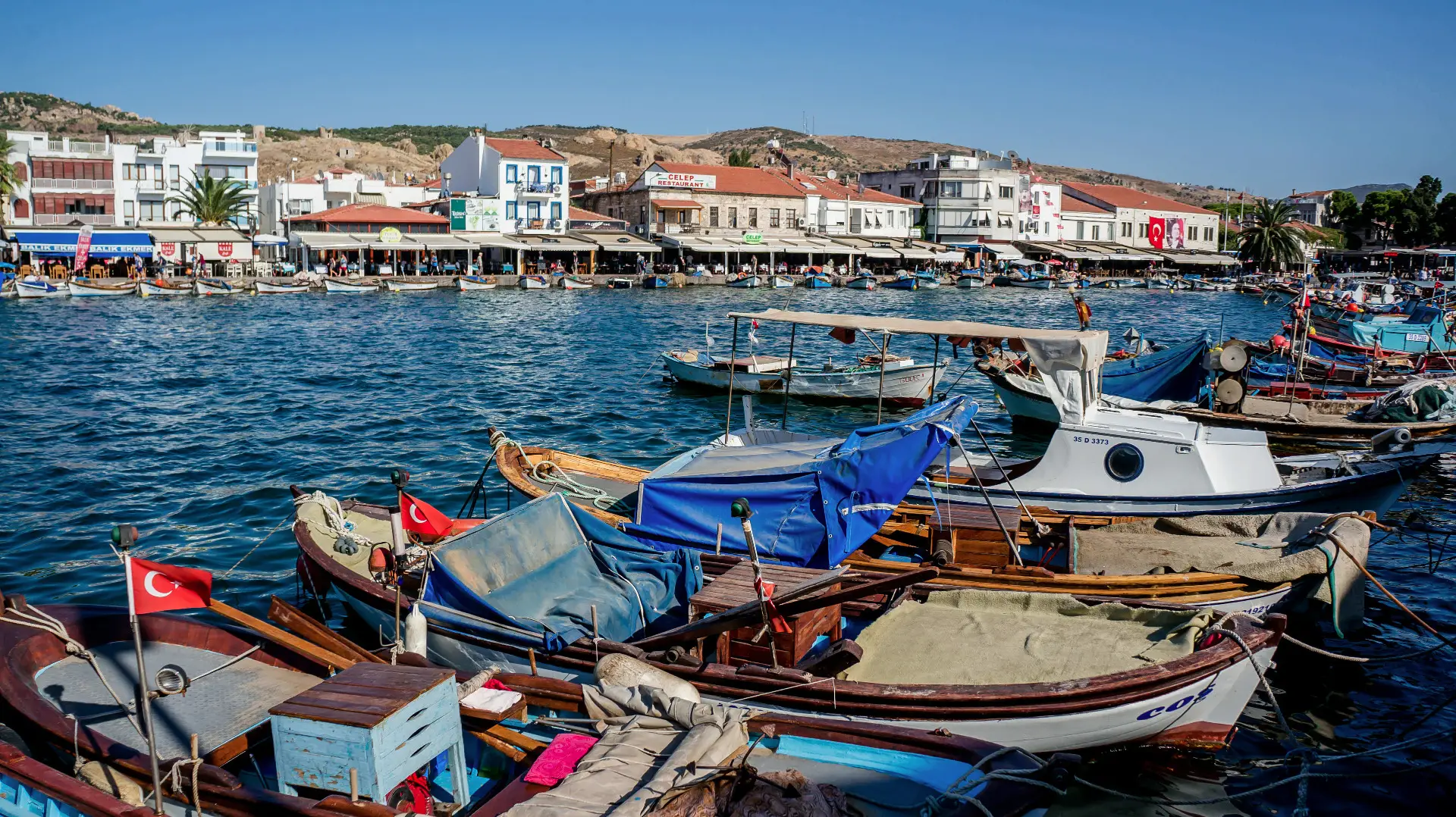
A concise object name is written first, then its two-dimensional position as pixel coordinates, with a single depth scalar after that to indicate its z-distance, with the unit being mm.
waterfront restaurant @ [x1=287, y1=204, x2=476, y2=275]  71688
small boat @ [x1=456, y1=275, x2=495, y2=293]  69812
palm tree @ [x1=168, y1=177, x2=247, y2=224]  71125
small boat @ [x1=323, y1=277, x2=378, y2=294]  67000
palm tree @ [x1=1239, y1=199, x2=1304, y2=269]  93938
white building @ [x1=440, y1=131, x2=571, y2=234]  79000
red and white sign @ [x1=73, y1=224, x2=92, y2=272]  63312
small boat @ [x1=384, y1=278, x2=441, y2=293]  68438
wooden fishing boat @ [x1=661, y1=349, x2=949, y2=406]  26812
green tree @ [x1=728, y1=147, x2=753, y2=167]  121188
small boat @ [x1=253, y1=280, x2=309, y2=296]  64438
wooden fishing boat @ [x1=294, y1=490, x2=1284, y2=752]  7977
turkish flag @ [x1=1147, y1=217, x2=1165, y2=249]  102250
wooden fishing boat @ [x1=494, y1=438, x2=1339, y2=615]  10547
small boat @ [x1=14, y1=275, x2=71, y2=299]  57875
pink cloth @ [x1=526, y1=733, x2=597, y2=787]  6652
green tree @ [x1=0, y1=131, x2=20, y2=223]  64438
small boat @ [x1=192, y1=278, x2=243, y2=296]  62062
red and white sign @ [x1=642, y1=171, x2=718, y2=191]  82812
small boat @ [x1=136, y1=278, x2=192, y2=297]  61375
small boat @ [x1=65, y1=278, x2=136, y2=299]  59500
